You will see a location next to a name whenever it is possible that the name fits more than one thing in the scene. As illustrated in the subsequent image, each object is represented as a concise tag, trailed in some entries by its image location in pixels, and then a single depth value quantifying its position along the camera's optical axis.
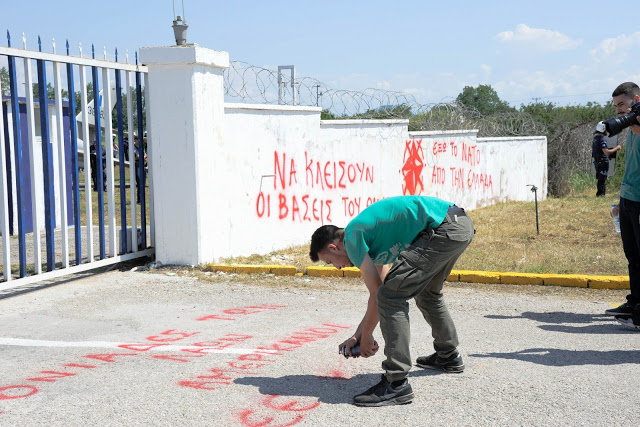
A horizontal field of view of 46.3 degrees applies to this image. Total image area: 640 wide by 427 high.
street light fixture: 8.79
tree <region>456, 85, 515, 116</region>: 54.25
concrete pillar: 8.62
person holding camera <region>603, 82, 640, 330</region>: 6.09
